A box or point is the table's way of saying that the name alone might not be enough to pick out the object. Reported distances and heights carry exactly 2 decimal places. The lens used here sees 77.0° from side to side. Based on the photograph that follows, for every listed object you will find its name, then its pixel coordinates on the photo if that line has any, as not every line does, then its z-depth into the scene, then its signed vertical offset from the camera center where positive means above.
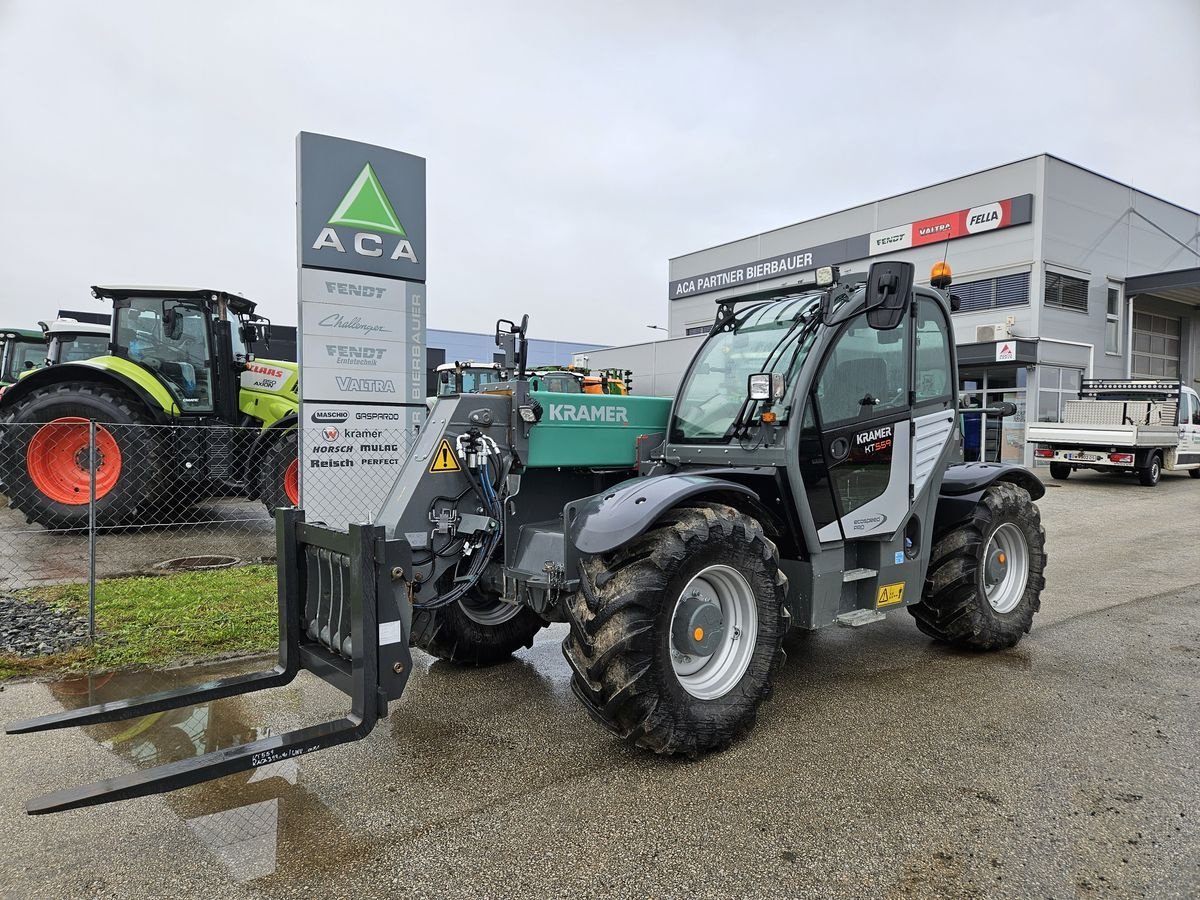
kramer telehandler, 3.22 -0.53
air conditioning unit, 19.64 +2.70
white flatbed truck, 15.98 +0.13
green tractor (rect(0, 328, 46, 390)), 14.02 +1.36
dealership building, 19.70 +4.58
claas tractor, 8.84 +0.13
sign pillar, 6.02 +0.94
